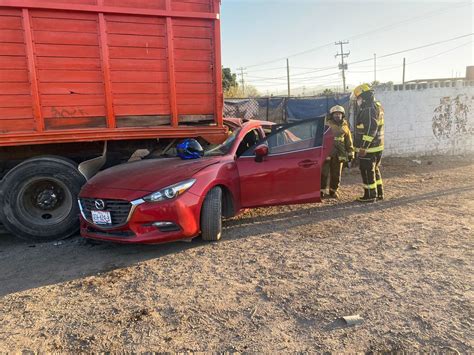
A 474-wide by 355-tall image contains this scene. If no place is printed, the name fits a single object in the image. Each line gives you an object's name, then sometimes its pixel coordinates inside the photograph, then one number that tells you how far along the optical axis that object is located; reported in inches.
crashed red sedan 161.5
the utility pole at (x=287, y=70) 1697.6
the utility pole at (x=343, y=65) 2228.3
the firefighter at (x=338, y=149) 262.5
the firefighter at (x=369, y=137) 240.5
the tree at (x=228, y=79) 1067.3
